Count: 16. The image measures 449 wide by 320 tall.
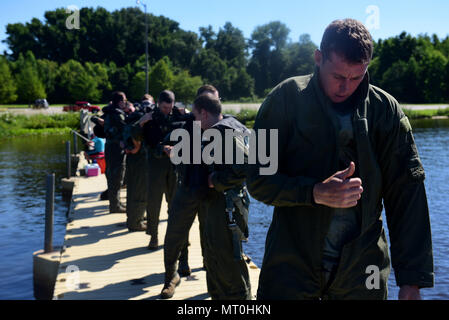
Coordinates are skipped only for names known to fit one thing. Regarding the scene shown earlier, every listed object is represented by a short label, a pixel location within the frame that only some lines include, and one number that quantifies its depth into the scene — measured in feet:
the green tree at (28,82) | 239.91
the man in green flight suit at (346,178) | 7.81
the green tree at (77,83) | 262.47
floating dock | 20.11
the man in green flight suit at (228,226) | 14.79
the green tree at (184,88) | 245.45
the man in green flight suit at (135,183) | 28.48
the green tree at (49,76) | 263.12
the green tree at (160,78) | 254.94
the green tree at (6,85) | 225.15
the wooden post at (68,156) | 56.29
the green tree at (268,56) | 359.25
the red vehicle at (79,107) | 191.67
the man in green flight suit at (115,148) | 31.45
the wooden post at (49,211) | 26.13
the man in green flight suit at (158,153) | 23.48
